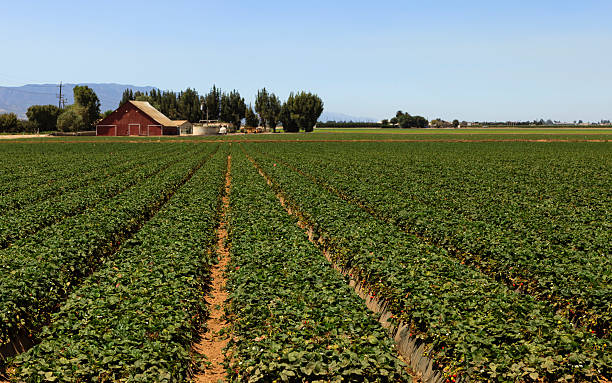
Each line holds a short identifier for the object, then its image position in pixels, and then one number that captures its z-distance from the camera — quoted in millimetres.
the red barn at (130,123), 114875
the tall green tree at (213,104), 167500
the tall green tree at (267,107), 176500
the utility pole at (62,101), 134150
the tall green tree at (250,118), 172000
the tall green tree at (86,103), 129000
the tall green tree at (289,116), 163625
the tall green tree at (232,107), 168500
